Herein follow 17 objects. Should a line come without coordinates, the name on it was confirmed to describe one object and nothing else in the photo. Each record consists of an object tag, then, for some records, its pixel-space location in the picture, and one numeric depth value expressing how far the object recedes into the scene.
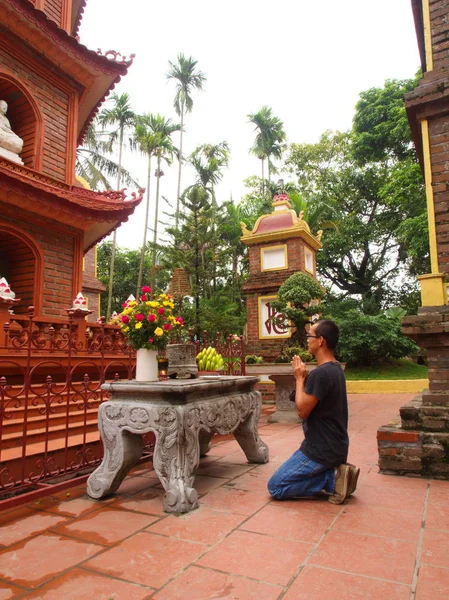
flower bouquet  3.43
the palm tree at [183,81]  25.67
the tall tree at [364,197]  18.45
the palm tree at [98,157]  24.34
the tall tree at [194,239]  14.05
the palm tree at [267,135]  26.42
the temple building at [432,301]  3.65
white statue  7.48
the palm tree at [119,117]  24.58
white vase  3.41
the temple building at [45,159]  7.03
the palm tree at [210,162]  20.30
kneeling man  2.94
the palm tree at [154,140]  22.36
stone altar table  2.90
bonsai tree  7.82
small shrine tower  10.52
